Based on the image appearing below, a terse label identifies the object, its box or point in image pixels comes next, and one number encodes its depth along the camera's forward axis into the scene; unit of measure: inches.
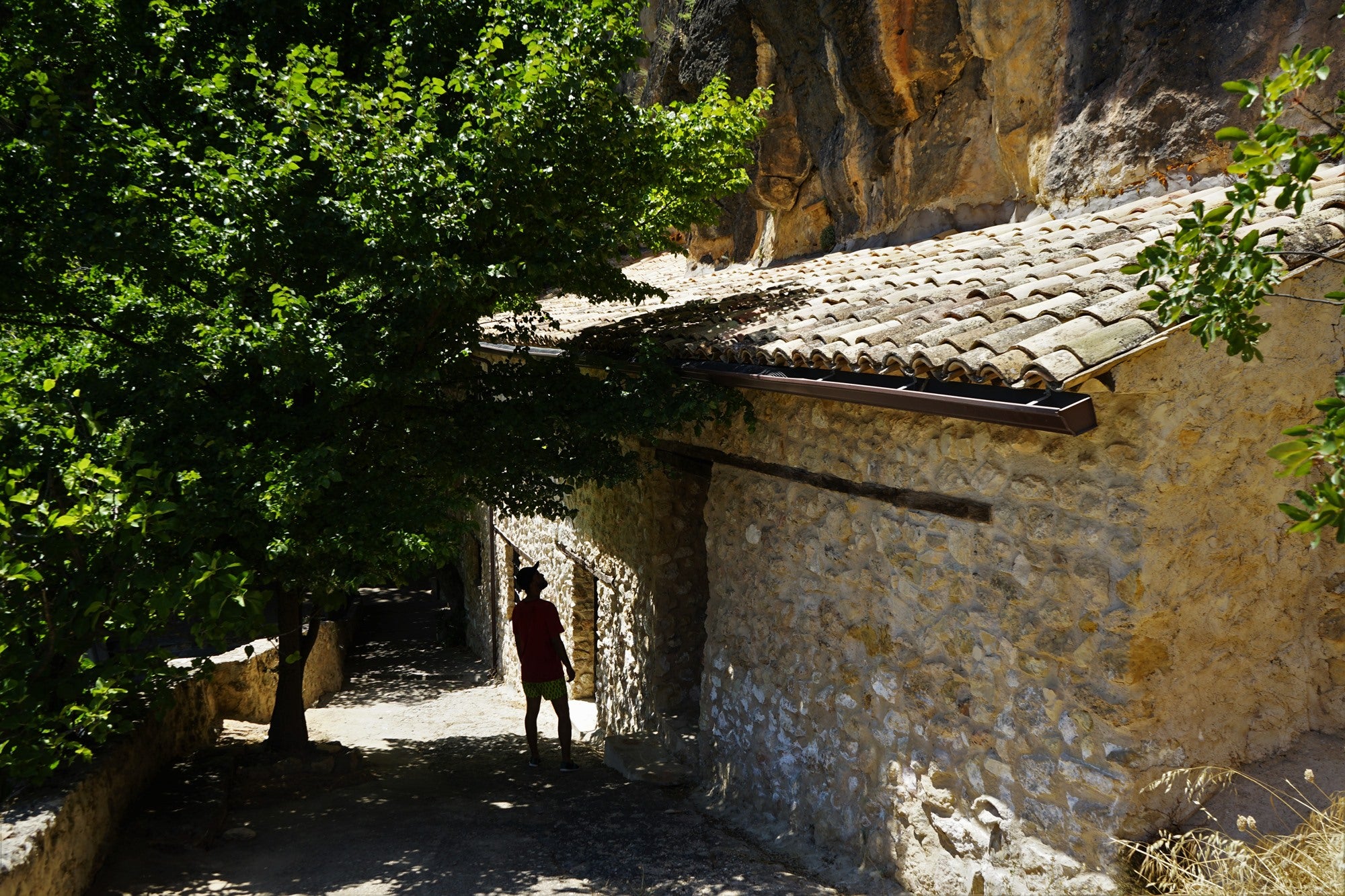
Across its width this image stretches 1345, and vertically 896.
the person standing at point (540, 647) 287.6
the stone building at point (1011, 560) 141.1
